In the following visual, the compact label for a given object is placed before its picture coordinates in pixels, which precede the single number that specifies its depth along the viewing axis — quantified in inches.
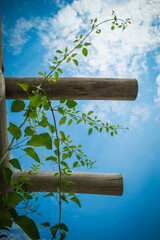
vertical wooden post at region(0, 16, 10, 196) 42.4
